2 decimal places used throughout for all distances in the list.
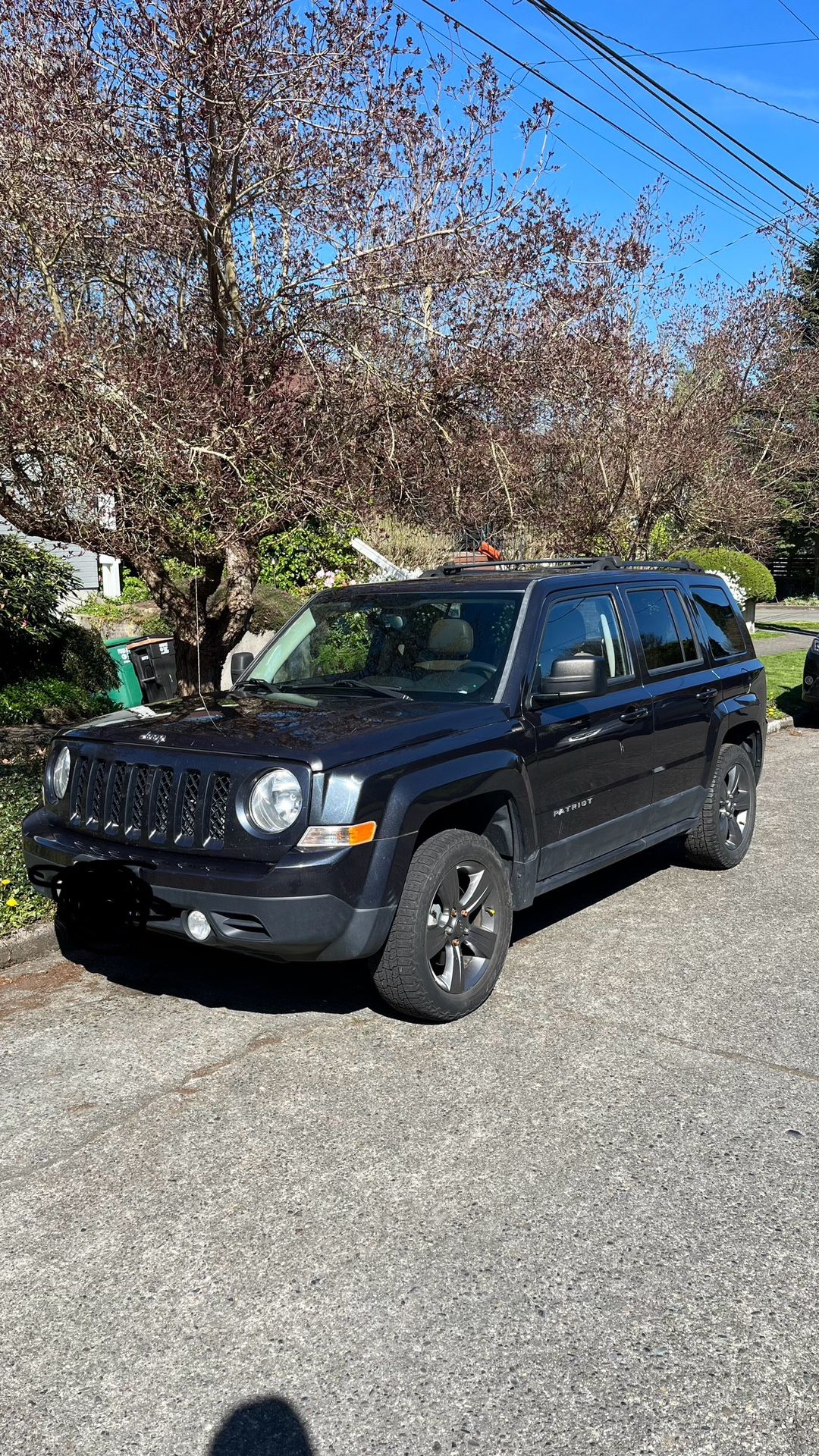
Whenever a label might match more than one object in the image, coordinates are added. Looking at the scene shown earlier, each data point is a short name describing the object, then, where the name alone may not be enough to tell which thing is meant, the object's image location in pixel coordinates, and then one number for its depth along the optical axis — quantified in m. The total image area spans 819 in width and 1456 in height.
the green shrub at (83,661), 12.12
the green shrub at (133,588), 17.77
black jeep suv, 4.11
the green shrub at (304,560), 14.53
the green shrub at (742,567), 26.00
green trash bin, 10.77
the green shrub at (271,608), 14.27
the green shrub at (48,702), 10.99
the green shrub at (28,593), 9.72
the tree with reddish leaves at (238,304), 5.66
